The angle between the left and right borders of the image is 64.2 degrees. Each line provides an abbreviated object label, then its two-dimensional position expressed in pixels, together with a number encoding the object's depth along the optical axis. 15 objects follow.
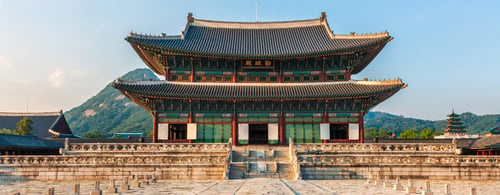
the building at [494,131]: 91.79
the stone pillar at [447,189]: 15.99
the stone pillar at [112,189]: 17.94
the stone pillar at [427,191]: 16.08
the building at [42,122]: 59.08
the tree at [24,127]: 54.91
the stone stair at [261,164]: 24.81
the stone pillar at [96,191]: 15.69
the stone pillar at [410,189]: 17.91
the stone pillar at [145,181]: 22.77
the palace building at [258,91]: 35.47
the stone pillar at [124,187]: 19.00
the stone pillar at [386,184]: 21.39
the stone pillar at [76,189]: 15.84
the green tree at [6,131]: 55.76
